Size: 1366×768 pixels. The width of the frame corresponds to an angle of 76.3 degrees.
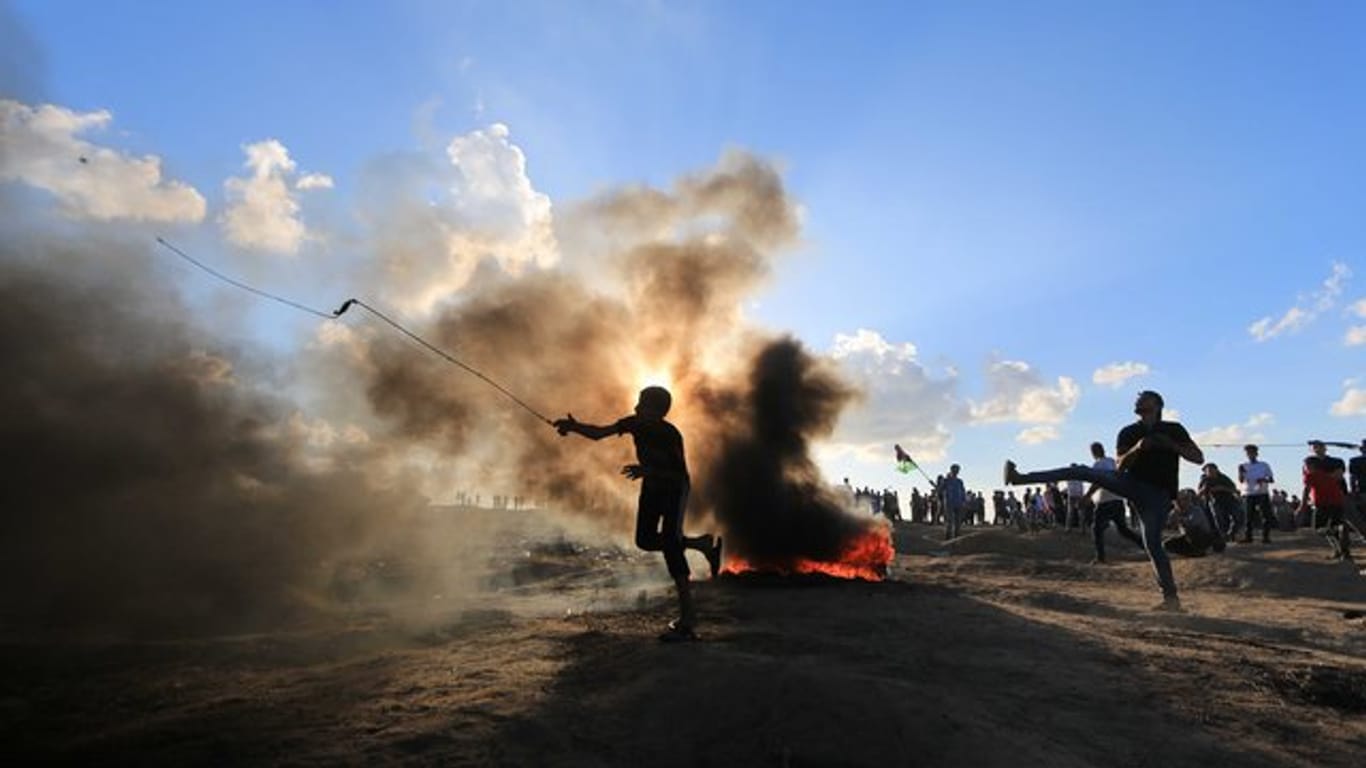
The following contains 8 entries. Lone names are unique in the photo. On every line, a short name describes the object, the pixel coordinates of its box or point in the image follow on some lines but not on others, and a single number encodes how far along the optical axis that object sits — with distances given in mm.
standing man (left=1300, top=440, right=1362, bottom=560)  13070
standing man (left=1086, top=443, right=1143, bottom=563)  13827
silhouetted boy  6836
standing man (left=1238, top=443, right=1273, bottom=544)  16516
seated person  9008
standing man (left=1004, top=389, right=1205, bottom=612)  8641
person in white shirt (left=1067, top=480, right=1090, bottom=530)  20812
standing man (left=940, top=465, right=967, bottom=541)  21453
